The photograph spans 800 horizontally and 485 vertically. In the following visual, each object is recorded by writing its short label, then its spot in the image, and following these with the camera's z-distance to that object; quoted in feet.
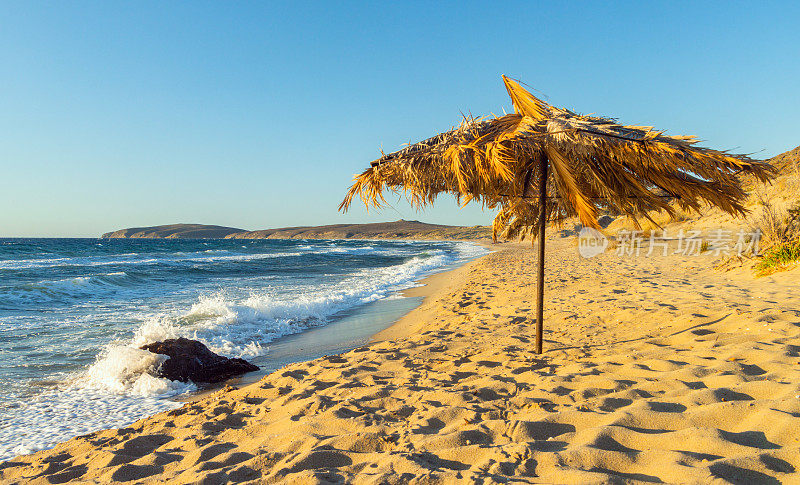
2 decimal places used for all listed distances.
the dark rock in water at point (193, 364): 18.06
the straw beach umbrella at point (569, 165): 11.94
